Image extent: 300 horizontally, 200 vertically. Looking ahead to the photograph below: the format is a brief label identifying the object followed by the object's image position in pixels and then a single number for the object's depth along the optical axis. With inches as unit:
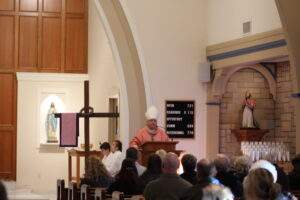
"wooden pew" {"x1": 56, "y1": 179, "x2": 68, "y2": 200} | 409.4
